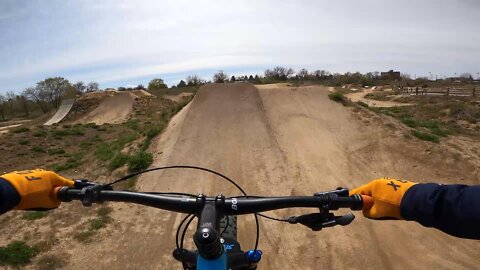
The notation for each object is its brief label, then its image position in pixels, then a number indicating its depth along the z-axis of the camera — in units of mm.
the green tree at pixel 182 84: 70838
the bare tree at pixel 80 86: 72656
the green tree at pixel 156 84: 74625
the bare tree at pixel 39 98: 61538
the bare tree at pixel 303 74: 64188
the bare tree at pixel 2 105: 65150
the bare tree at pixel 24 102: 65544
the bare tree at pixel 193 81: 69225
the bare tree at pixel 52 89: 61156
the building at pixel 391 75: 86438
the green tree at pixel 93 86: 77888
